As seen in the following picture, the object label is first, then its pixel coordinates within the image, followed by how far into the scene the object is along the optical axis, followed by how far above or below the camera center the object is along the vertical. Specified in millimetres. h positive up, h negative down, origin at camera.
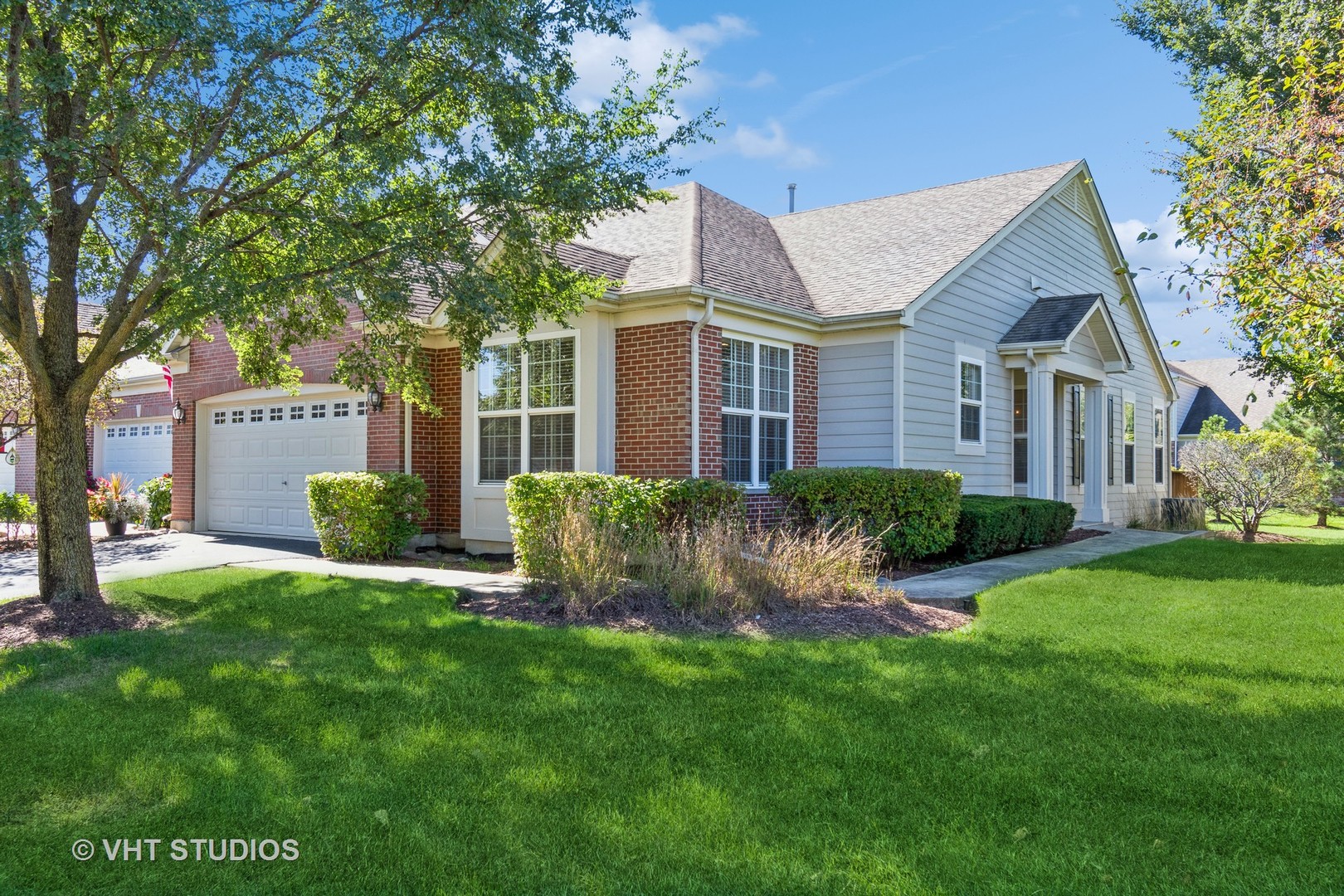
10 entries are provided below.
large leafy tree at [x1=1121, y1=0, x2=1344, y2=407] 6859 +2003
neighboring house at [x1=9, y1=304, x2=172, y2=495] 18500 +440
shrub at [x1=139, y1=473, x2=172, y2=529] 17000 -915
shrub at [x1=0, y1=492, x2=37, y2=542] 14953 -1015
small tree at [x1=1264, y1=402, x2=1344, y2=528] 23034 +379
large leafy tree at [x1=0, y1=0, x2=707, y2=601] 7164 +2574
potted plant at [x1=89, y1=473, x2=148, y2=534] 16266 -1004
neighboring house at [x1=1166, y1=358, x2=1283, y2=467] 35375 +2196
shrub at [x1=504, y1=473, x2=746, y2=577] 9430 -555
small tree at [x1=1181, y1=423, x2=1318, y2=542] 16016 -390
